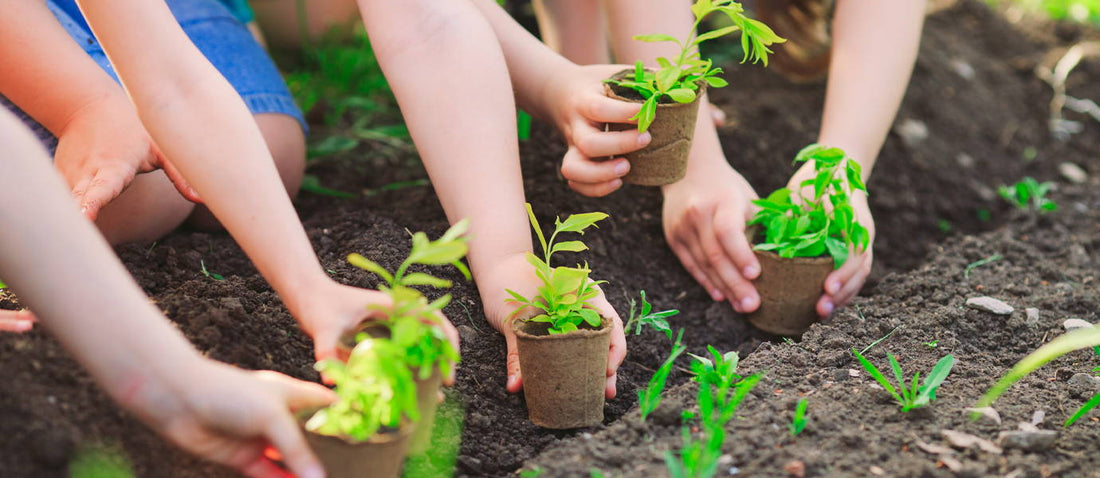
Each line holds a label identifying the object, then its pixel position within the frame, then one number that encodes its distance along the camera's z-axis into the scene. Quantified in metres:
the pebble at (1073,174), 2.76
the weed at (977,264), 2.00
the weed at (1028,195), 2.43
